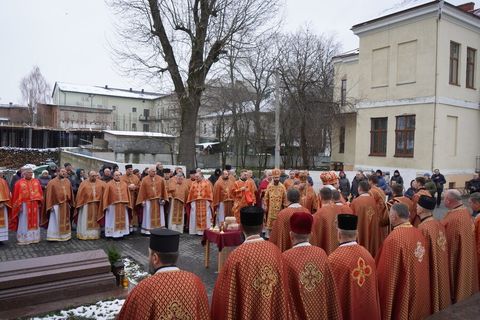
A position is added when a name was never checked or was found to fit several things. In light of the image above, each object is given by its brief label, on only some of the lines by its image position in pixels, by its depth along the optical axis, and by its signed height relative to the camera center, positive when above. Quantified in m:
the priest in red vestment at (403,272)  4.29 -1.23
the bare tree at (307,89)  25.45 +4.38
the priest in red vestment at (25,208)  9.93 -1.51
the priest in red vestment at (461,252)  5.17 -1.19
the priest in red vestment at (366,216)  7.22 -1.07
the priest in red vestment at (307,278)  3.57 -1.10
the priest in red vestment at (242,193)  10.97 -1.10
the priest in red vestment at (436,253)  4.75 -1.13
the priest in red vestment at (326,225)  6.27 -1.08
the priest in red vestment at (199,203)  11.48 -1.46
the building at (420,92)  20.95 +3.76
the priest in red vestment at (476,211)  5.65 -0.76
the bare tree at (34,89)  75.75 +11.24
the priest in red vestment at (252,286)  3.21 -1.07
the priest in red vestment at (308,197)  9.18 -0.96
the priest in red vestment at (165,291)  2.67 -0.95
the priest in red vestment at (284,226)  6.01 -1.07
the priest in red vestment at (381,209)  7.38 -0.95
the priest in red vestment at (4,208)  9.69 -1.50
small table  7.48 -1.62
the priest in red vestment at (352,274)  3.84 -1.13
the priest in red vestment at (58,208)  10.24 -1.54
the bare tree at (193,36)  17.39 +5.16
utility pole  17.53 +0.88
